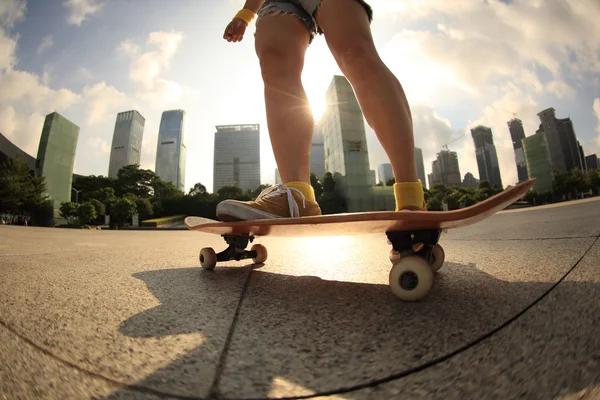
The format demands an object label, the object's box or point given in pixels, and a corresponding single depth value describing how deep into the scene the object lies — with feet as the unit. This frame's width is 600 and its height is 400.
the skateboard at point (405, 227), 1.37
